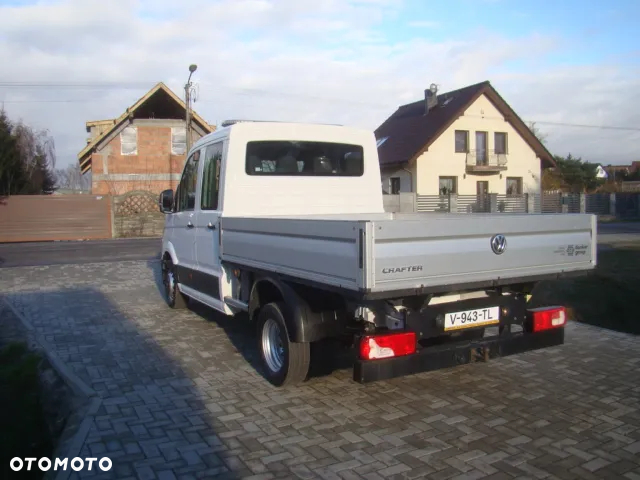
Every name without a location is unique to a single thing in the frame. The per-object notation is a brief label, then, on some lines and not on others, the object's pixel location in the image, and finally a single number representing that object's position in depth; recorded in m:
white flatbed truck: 4.32
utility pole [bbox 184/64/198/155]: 29.23
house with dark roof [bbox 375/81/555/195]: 38.53
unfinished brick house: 34.50
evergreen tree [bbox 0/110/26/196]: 27.11
